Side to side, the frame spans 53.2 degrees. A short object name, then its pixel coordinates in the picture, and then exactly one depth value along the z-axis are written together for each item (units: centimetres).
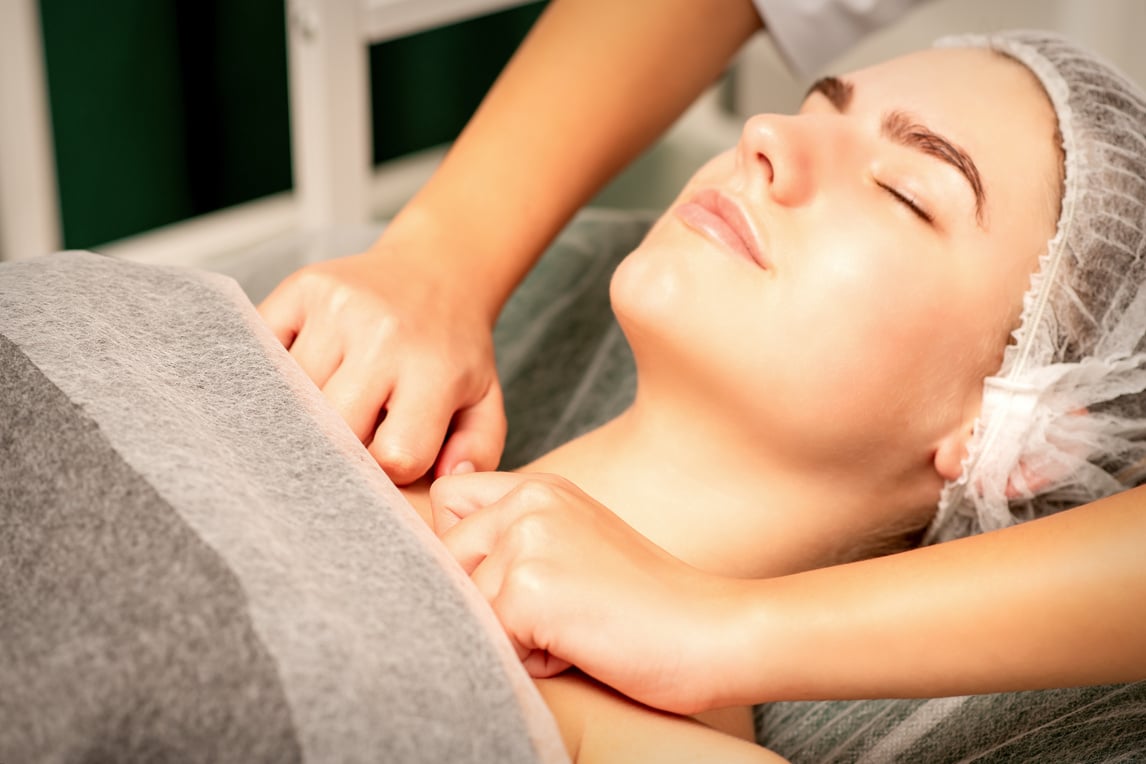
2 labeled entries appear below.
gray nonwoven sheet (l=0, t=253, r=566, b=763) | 61
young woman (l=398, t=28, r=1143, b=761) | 92
